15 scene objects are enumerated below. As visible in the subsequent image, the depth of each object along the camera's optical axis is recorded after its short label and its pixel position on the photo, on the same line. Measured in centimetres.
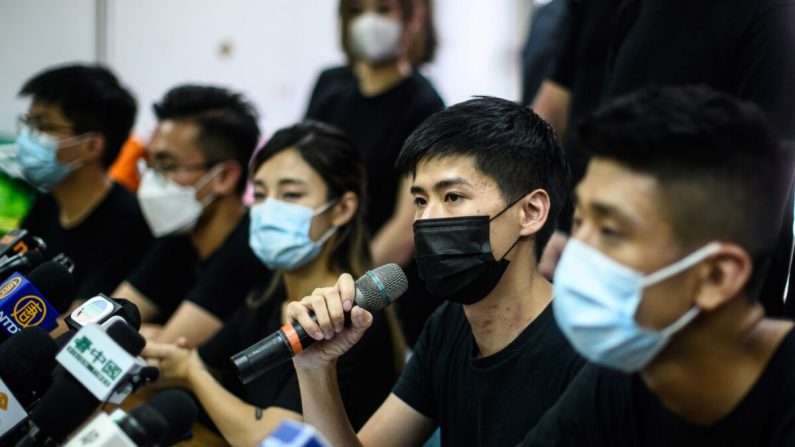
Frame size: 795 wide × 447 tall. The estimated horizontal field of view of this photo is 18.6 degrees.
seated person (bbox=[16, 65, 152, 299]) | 396
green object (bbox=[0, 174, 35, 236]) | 412
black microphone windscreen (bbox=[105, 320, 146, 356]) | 262
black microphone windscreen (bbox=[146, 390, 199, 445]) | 257
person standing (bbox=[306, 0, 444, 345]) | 371
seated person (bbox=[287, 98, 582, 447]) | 291
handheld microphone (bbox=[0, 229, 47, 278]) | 293
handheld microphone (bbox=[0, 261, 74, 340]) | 281
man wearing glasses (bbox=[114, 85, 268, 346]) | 380
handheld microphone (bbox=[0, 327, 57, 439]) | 274
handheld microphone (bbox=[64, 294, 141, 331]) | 273
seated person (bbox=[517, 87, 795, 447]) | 256
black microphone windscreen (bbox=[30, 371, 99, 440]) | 263
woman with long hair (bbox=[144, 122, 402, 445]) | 336
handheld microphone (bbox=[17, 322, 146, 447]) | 260
